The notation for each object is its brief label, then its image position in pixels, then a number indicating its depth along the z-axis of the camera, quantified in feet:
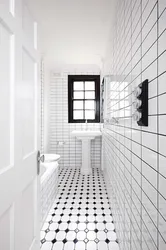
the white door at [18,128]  2.51
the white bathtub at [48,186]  6.06
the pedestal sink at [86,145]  11.12
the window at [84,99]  13.07
